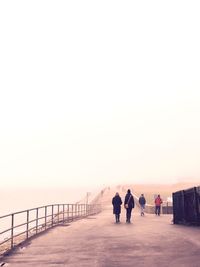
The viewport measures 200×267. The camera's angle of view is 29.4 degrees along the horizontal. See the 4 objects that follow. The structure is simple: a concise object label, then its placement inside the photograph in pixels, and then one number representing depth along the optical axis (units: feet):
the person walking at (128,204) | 65.55
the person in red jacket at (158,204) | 85.51
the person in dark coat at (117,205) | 66.44
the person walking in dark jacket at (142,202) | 87.28
